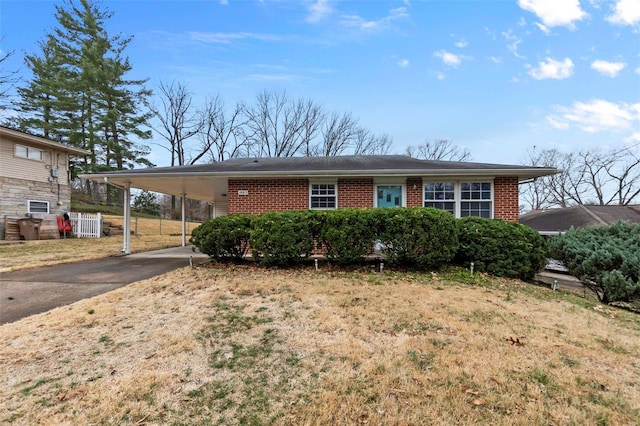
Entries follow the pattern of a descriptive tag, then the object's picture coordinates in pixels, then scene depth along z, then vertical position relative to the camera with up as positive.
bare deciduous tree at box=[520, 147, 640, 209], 27.84 +3.65
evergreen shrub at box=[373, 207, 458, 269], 6.70 -0.41
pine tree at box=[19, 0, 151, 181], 22.66 +9.59
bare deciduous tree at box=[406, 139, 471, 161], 36.09 +7.77
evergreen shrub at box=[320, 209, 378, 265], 6.83 -0.39
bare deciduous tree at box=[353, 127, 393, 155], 33.16 +8.20
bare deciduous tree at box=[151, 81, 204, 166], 30.92 +10.15
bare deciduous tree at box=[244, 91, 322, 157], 31.73 +9.86
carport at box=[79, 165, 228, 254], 8.94 +1.16
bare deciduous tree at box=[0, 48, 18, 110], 13.05 +6.07
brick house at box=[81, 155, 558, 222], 9.03 +0.93
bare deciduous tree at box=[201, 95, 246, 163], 32.19 +9.42
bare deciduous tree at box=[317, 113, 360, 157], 32.12 +9.16
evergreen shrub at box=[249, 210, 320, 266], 6.87 -0.47
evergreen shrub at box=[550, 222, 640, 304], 5.40 -0.81
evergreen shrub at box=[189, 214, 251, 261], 7.19 -0.49
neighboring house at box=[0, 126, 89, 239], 14.24 +2.00
